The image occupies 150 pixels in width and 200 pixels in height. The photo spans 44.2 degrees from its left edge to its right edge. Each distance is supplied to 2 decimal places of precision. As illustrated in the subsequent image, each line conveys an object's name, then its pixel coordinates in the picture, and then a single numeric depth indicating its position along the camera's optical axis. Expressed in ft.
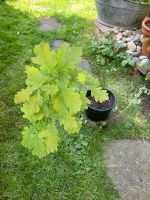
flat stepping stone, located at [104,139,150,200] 5.14
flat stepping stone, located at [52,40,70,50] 8.90
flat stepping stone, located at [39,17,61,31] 9.94
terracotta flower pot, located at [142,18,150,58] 7.58
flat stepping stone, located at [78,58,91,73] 7.99
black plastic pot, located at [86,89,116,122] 6.08
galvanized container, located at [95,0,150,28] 8.55
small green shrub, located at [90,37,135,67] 7.99
